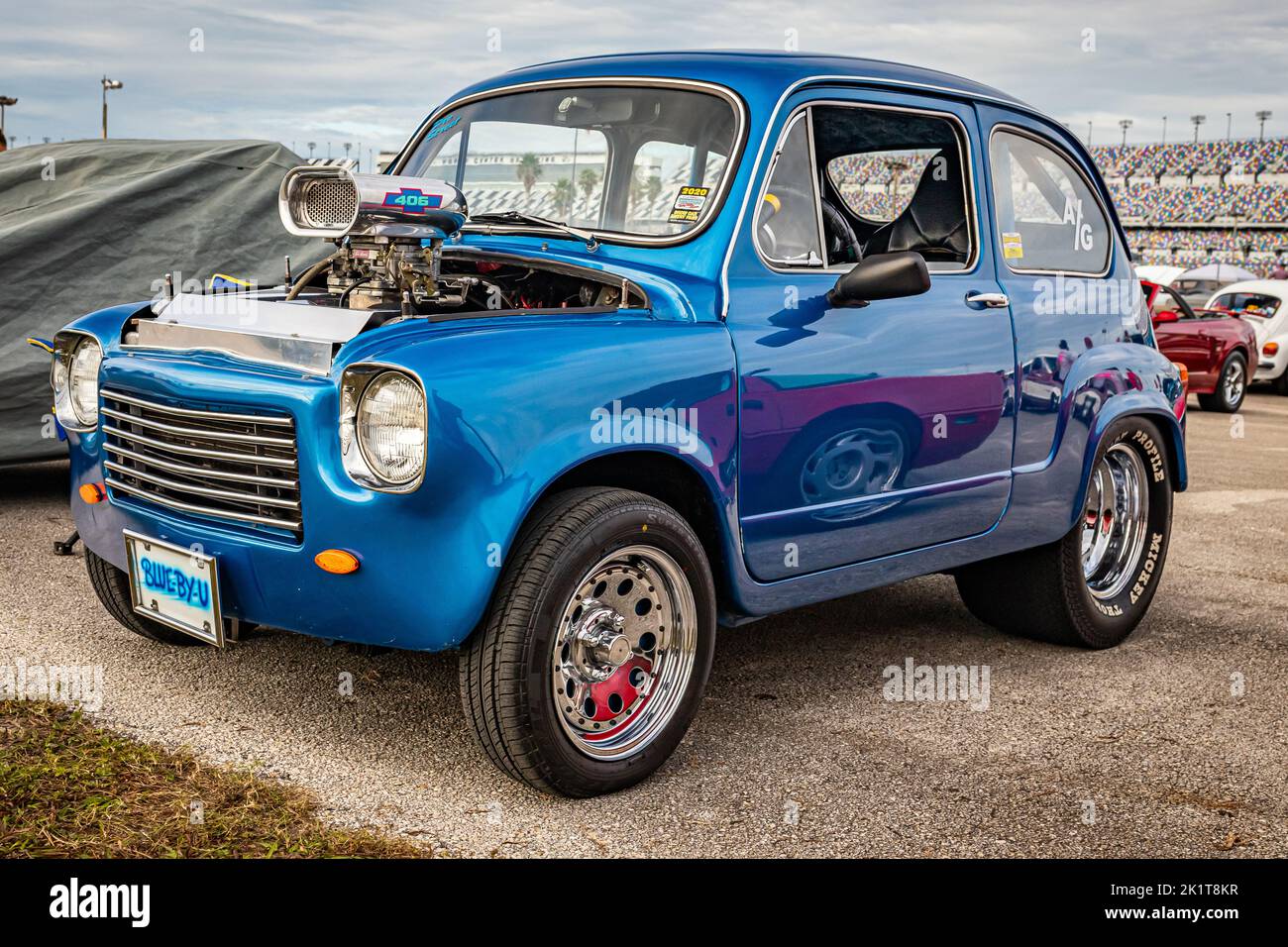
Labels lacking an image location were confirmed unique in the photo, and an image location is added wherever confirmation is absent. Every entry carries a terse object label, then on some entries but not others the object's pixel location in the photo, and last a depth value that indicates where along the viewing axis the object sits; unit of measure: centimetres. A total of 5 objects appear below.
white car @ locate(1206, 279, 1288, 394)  1877
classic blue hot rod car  310
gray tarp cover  636
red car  1608
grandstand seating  5550
